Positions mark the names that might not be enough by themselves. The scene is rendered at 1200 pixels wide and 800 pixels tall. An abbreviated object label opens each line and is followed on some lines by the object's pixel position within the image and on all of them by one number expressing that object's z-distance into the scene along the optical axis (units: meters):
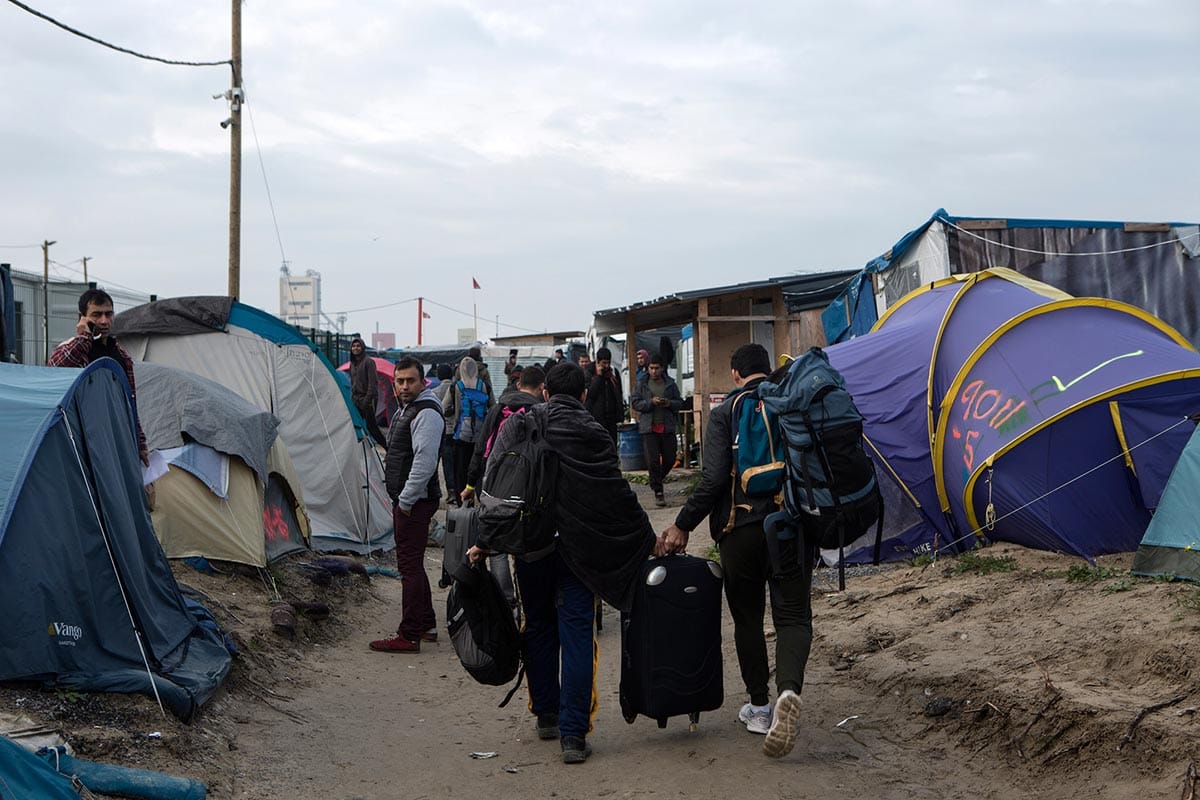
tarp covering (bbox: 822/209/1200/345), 12.32
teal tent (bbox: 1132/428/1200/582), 6.71
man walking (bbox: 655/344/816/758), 5.45
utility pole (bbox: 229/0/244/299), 16.33
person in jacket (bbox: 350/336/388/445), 15.03
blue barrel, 19.41
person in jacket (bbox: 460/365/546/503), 6.20
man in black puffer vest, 7.66
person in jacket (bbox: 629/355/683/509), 14.63
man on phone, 6.63
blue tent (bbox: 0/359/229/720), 4.99
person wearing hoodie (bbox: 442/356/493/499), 13.66
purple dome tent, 8.15
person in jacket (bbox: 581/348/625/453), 13.88
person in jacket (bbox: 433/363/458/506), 14.10
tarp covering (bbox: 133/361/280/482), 8.62
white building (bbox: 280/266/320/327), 68.00
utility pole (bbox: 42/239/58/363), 19.28
